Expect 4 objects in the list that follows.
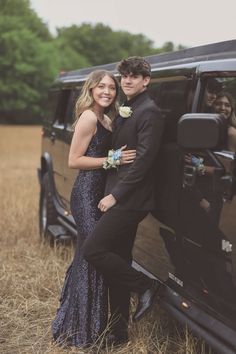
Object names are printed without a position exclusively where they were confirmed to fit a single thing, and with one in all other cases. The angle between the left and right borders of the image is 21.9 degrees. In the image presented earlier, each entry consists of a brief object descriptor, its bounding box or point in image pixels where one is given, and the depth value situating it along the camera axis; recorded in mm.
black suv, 3189
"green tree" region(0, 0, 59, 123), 69312
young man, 3701
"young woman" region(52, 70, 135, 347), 4086
